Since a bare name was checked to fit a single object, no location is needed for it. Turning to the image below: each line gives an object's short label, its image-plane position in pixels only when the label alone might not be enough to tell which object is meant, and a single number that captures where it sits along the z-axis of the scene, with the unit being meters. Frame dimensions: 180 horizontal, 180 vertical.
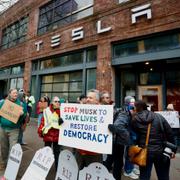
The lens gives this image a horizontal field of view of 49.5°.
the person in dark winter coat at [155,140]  3.07
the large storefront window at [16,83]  15.21
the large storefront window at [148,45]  7.49
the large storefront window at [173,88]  7.75
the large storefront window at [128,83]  9.12
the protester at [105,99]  4.23
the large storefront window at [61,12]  10.93
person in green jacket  4.41
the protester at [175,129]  6.57
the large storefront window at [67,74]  10.15
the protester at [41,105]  8.11
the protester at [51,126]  4.23
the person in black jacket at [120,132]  3.17
